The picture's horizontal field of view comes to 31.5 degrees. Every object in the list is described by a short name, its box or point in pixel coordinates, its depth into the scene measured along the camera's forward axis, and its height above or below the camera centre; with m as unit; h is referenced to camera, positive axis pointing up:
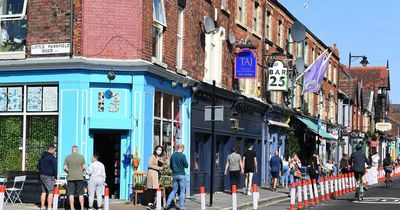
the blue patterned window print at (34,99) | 19.80 +1.14
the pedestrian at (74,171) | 17.45 -0.76
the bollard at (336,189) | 26.23 -1.78
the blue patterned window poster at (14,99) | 20.08 +1.15
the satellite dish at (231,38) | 27.44 +3.99
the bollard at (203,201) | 15.48 -1.31
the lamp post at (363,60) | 46.19 +5.46
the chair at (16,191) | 18.97 -1.41
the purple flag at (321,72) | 37.12 +3.74
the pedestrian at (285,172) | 31.11 -1.36
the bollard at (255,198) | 15.70 -1.27
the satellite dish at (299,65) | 35.03 +3.79
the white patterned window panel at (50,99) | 19.59 +1.13
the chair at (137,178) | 19.34 -1.03
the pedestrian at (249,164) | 25.53 -0.82
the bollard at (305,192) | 20.13 -1.44
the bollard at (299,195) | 19.41 -1.46
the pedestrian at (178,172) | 18.66 -0.82
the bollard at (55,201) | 14.31 -1.23
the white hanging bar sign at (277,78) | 32.25 +2.89
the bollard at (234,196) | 15.72 -1.22
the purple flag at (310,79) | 36.09 +3.21
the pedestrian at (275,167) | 28.83 -1.03
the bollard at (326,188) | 24.10 -1.59
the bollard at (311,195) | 21.39 -1.61
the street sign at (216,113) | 19.64 +0.79
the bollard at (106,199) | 14.34 -1.19
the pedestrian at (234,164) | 25.03 -0.80
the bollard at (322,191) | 23.56 -1.65
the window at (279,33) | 36.31 +5.56
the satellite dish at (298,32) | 34.53 +5.36
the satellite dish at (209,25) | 24.47 +4.02
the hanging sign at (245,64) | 27.72 +3.03
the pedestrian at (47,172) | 17.48 -0.79
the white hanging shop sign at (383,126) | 66.55 +1.54
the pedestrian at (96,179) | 17.62 -0.97
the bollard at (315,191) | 21.92 -1.53
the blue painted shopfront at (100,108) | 19.09 +0.88
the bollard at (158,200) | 15.25 -1.30
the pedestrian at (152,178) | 18.53 -0.98
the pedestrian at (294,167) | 29.60 -1.07
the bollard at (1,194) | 13.29 -1.02
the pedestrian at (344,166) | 33.06 -1.11
